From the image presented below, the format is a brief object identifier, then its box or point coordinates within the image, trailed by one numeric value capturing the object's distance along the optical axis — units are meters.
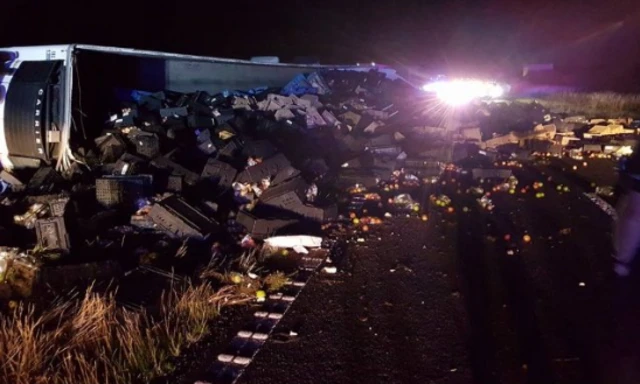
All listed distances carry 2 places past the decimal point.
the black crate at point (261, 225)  7.07
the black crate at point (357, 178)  9.62
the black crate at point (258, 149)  9.89
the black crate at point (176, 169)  8.61
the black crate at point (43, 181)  8.00
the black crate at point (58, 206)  6.64
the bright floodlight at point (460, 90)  18.92
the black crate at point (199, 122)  11.41
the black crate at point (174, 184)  8.19
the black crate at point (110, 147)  9.31
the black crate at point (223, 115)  11.72
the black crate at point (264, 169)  8.84
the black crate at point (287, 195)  7.82
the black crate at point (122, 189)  7.59
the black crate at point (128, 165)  8.55
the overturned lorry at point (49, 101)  8.70
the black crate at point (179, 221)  6.81
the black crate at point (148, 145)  9.41
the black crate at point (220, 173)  8.73
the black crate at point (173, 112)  11.62
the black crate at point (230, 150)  9.77
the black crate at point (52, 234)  6.24
